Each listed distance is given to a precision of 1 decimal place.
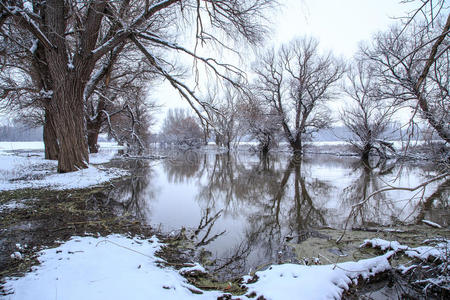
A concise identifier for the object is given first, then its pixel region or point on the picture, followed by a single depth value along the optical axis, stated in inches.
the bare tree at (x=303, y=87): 930.7
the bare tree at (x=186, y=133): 1993.1
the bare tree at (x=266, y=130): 1012.1
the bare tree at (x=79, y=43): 236.7
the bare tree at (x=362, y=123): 792.3
